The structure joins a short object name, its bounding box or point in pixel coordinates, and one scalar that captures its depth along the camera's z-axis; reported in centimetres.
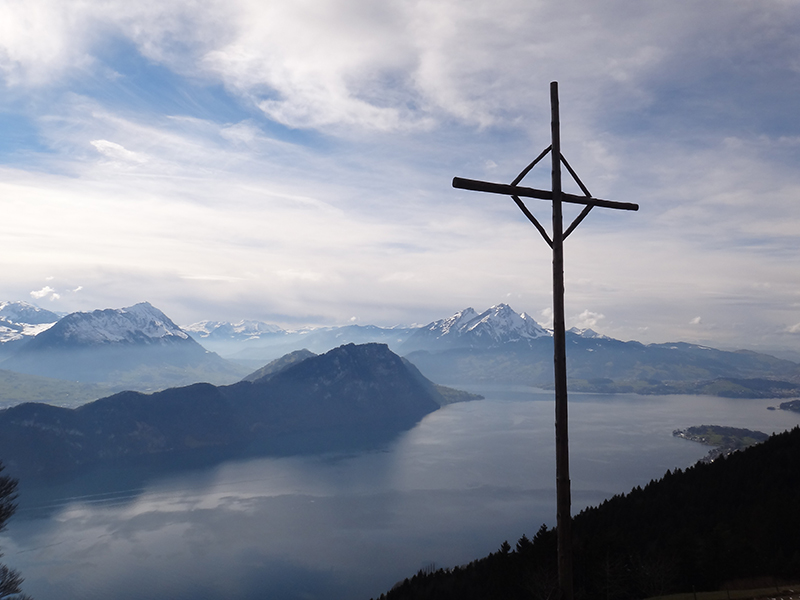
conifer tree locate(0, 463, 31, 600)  4634
